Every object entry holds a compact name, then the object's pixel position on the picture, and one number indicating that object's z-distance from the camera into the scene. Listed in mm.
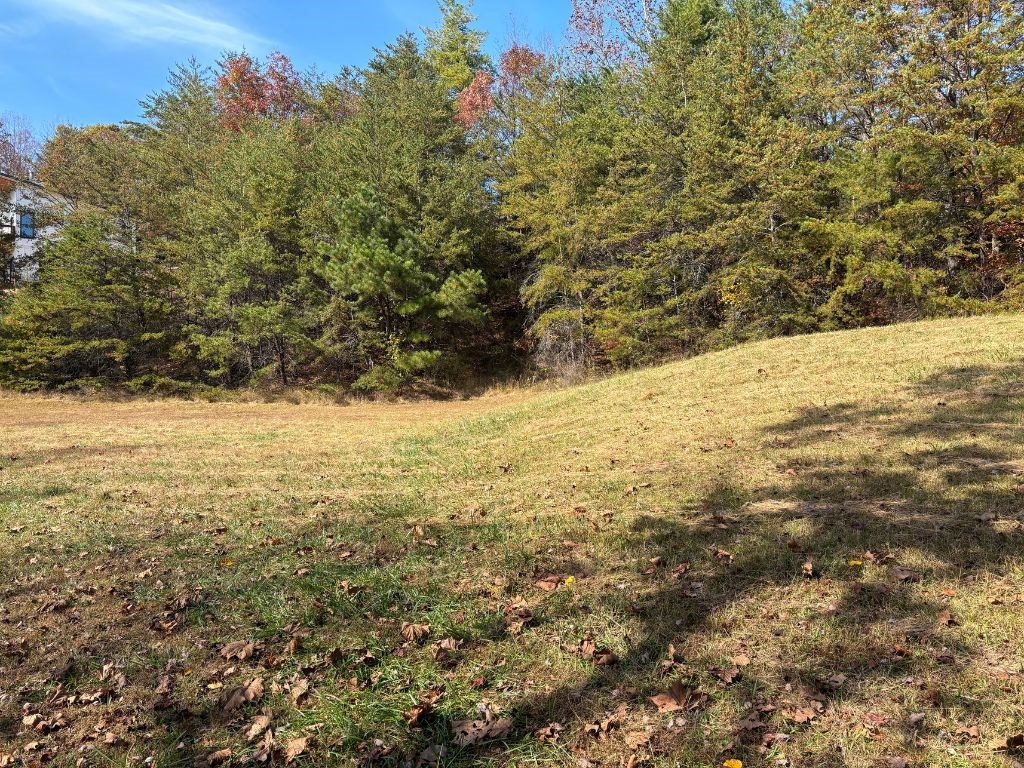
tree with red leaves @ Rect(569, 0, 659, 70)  27578
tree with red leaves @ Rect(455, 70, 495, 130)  29672
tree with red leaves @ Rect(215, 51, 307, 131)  36906
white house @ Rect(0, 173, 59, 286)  26234
